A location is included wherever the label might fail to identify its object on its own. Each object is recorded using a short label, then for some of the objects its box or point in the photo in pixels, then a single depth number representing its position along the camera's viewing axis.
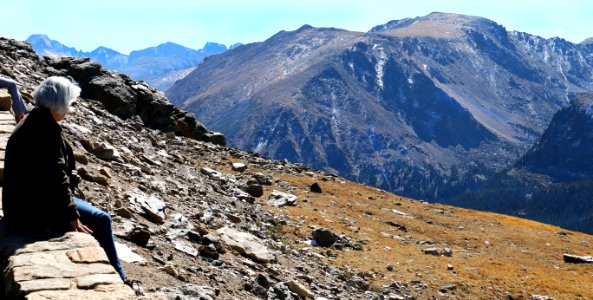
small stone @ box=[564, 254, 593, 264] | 41.22
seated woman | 7.76
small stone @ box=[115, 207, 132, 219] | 15.24
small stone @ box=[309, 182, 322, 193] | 47.31
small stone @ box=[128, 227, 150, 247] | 13.63
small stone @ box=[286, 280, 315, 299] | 17.72
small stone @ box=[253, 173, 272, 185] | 43.22
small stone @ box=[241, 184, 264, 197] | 37.41
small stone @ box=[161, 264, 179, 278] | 12.72
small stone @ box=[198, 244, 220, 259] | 16.39
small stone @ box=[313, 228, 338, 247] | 29.84
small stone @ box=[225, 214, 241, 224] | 24.94
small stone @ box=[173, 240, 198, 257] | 15.44
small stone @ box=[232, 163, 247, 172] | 45.71
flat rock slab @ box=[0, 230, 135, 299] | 6.59
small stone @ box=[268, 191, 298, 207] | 36.98
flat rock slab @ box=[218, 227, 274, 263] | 19.50
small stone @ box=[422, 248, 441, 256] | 35.00
